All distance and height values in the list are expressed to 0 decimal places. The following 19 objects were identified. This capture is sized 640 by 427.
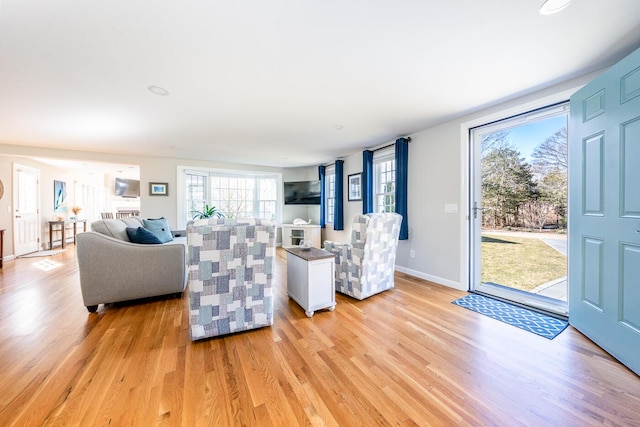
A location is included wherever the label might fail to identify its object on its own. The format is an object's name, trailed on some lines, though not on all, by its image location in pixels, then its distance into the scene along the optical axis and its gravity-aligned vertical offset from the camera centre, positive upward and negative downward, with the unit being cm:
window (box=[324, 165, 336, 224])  610 +50
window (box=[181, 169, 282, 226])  585 +53
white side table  238 -71
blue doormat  208 -103
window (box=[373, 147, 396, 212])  430 +60
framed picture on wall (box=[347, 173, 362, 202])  506 +56
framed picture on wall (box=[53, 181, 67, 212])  649 +48
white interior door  508 +7
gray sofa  244 -60
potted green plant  579 +1
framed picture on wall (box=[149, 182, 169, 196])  534 +54
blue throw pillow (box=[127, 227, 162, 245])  283 -30
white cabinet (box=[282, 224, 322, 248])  607 -56
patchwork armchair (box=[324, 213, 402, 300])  277 -54
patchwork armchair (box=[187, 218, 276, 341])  187 -52
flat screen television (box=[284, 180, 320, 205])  636 +54
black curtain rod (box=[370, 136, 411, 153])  379 +120
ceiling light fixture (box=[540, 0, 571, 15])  138 +123
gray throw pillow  365 -27
